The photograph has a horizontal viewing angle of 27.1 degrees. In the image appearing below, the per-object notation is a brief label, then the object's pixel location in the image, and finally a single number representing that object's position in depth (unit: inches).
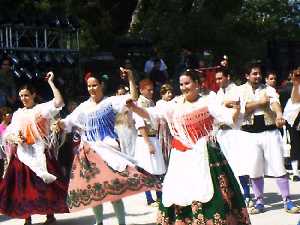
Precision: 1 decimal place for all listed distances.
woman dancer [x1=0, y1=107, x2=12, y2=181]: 297.9
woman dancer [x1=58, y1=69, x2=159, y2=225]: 233.1
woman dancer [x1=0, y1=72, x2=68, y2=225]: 254.2
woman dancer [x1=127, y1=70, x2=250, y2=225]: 196.2
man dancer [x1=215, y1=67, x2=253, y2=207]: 269.3
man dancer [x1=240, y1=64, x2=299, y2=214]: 259.8
